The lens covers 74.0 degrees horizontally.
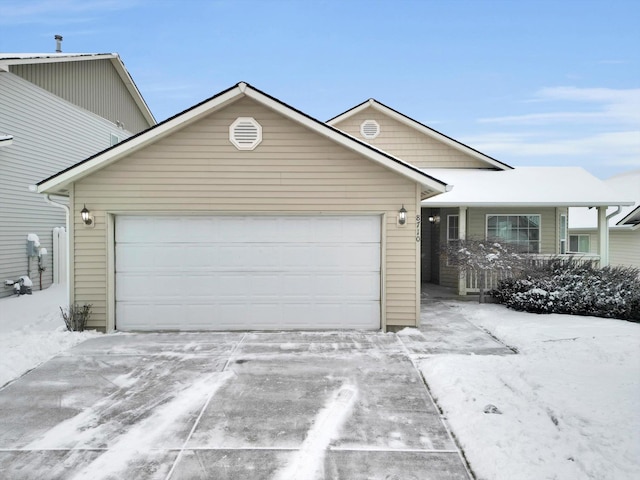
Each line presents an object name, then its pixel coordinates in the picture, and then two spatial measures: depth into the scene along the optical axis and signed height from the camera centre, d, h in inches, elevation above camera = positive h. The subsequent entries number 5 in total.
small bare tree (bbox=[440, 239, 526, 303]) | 429.1 -18.3
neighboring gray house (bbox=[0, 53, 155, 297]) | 498.3 +148.8
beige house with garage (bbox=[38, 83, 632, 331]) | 326.6 +6.3
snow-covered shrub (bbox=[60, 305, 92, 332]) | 324.2 -60.8
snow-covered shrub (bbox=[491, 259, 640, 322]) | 367.6 -45.7
